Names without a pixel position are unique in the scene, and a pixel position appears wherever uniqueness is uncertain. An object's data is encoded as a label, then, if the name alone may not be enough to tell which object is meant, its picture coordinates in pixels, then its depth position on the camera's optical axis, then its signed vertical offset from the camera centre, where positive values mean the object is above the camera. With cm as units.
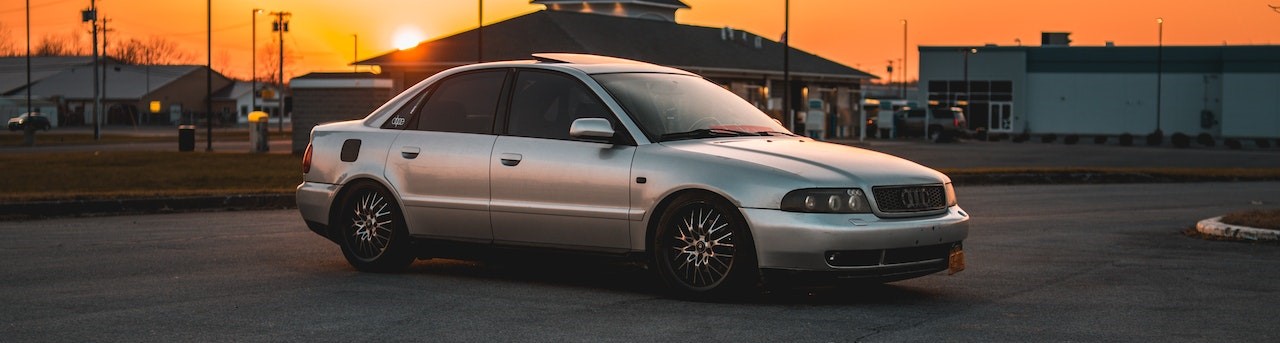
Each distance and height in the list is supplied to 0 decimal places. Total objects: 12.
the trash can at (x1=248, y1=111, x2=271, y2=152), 4134 -51
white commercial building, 8500 +180
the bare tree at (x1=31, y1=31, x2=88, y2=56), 17175 +690
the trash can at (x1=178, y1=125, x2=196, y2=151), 4212 -73
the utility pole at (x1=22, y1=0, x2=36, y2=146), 5163 -78
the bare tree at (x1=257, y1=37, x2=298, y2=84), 16662 +544
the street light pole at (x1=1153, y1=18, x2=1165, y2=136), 8488 +316
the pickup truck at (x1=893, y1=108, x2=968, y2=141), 6656 -19
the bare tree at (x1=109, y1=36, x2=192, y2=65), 16675 +635
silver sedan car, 845 -40
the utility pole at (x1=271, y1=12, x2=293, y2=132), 10164 +590
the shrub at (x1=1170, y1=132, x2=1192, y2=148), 6303 -79
